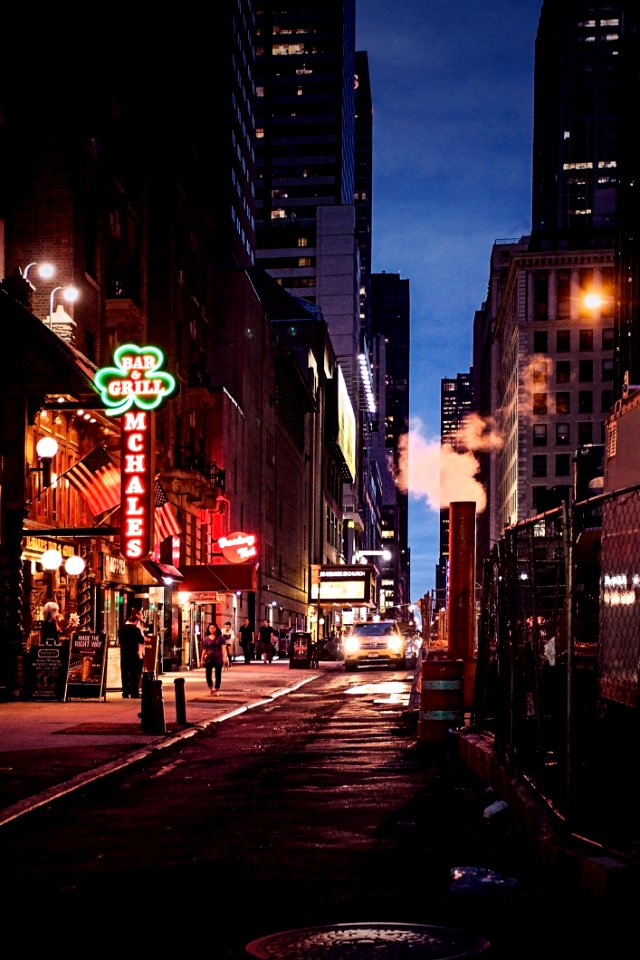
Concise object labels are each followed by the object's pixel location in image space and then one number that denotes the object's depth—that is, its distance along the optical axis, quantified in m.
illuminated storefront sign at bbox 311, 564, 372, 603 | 86.56
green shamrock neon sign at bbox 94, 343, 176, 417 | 27.00
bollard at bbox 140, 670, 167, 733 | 16.20
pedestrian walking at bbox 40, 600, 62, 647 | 23.33
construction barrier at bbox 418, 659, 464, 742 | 14.45
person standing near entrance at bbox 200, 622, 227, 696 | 25.33
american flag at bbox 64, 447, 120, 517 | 28.31
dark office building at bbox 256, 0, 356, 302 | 168.88
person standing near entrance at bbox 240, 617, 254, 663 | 49.09
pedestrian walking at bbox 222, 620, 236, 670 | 43.80
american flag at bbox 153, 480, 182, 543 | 32.31
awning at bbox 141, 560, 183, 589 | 32.50
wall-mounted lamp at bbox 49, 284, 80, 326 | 28.81
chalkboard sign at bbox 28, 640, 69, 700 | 22.58
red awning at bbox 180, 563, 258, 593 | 41.34
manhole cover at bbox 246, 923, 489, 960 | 5.11
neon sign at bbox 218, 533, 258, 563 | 48.81
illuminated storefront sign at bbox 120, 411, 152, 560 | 27.80
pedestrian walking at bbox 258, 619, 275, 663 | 50.34
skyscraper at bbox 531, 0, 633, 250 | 111.69
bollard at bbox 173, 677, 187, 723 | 17.84
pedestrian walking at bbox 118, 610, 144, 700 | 23.83
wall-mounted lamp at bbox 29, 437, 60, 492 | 24.02
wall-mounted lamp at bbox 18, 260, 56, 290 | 28.39
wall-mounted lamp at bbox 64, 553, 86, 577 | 26.73
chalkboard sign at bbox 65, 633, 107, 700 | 22.84
